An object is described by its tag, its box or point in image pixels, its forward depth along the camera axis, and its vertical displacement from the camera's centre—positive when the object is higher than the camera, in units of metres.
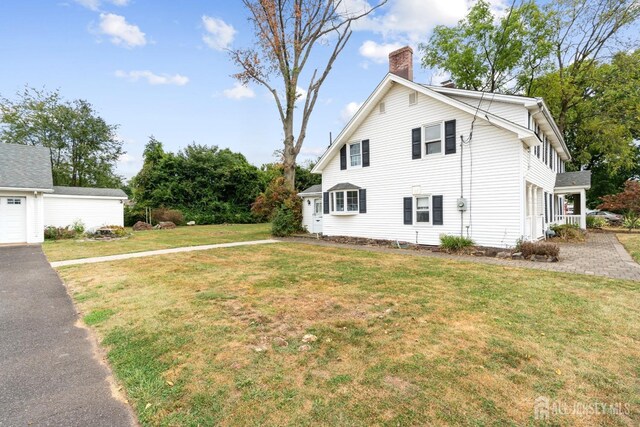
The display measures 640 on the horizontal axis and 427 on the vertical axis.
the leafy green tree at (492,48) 21.50 +12.43
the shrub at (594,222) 19.95 -1.15
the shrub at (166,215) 24.31 -0.33
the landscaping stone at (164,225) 22.99 -1.10
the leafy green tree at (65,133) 26.52 +7.53
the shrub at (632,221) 17.64 -0.97
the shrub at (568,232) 13.58 -1.29
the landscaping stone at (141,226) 22.56 -1.12
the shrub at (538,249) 8.77 -1.32
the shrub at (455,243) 10.71 -1.31
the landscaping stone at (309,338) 3.68 -1.64
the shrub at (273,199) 17.30 +0.66
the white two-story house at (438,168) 10.34 +1.67
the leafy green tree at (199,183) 25.06 +2.54
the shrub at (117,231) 16.66 -1.12
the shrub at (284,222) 16.59 -0.70
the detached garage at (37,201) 14.39 +0.70
